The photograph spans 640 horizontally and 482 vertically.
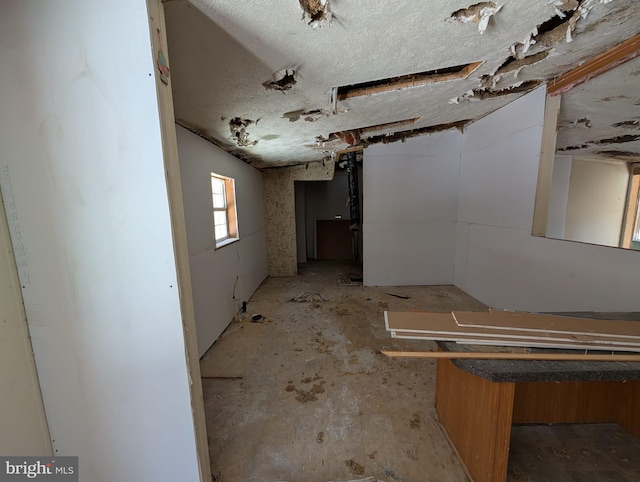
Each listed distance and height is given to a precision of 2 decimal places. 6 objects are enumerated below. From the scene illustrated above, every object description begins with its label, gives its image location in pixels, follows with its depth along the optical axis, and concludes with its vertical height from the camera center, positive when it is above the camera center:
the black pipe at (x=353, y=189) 4.51 +0.43
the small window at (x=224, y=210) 3.04 +0.05
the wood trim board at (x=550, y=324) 1.15 -0.61
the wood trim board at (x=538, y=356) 0.99 -0.64
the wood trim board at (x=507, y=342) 1.05 -0.62
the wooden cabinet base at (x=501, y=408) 1.05 -1.16
